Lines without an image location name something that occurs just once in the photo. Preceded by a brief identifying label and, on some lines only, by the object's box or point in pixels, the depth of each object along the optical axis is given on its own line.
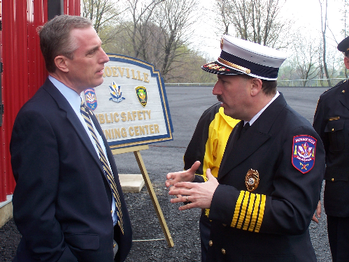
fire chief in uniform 1.41
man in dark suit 1.46
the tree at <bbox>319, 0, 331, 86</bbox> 21.62
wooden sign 3.33
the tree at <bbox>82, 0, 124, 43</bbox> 21.01
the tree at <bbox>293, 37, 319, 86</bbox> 29.41
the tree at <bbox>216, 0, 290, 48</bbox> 20.52
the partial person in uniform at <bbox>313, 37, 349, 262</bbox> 2.44
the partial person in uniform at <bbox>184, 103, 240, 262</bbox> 2.50
